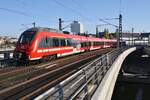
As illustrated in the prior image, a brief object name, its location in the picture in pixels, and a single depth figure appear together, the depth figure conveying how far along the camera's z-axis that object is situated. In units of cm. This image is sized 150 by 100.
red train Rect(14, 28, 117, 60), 1184
